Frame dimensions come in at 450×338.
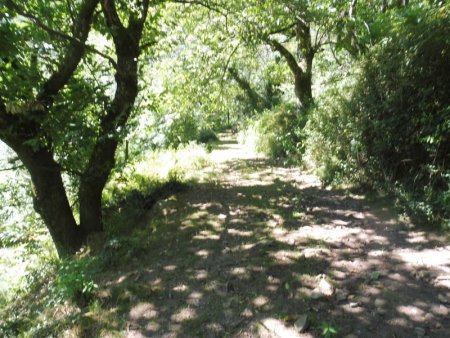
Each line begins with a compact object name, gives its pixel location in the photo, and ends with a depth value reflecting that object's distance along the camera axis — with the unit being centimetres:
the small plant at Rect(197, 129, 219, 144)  2233
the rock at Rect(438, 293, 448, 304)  318
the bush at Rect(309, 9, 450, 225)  463
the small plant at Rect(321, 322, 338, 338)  289
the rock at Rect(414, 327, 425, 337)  283
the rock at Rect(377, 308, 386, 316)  312
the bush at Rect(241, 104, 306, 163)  1001
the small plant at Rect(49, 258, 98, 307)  388
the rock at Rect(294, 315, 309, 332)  302
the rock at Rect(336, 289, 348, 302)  339
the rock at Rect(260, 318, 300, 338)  301
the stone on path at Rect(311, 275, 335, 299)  347
